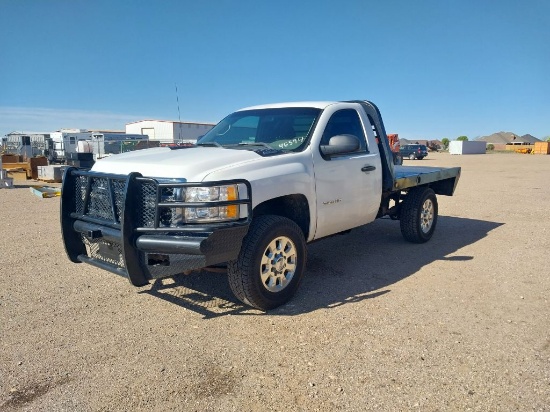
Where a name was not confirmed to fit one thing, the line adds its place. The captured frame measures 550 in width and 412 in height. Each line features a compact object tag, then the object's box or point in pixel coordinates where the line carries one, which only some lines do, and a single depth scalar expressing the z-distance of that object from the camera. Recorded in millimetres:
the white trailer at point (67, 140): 34941
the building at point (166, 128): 48969
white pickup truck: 3420
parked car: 40966
